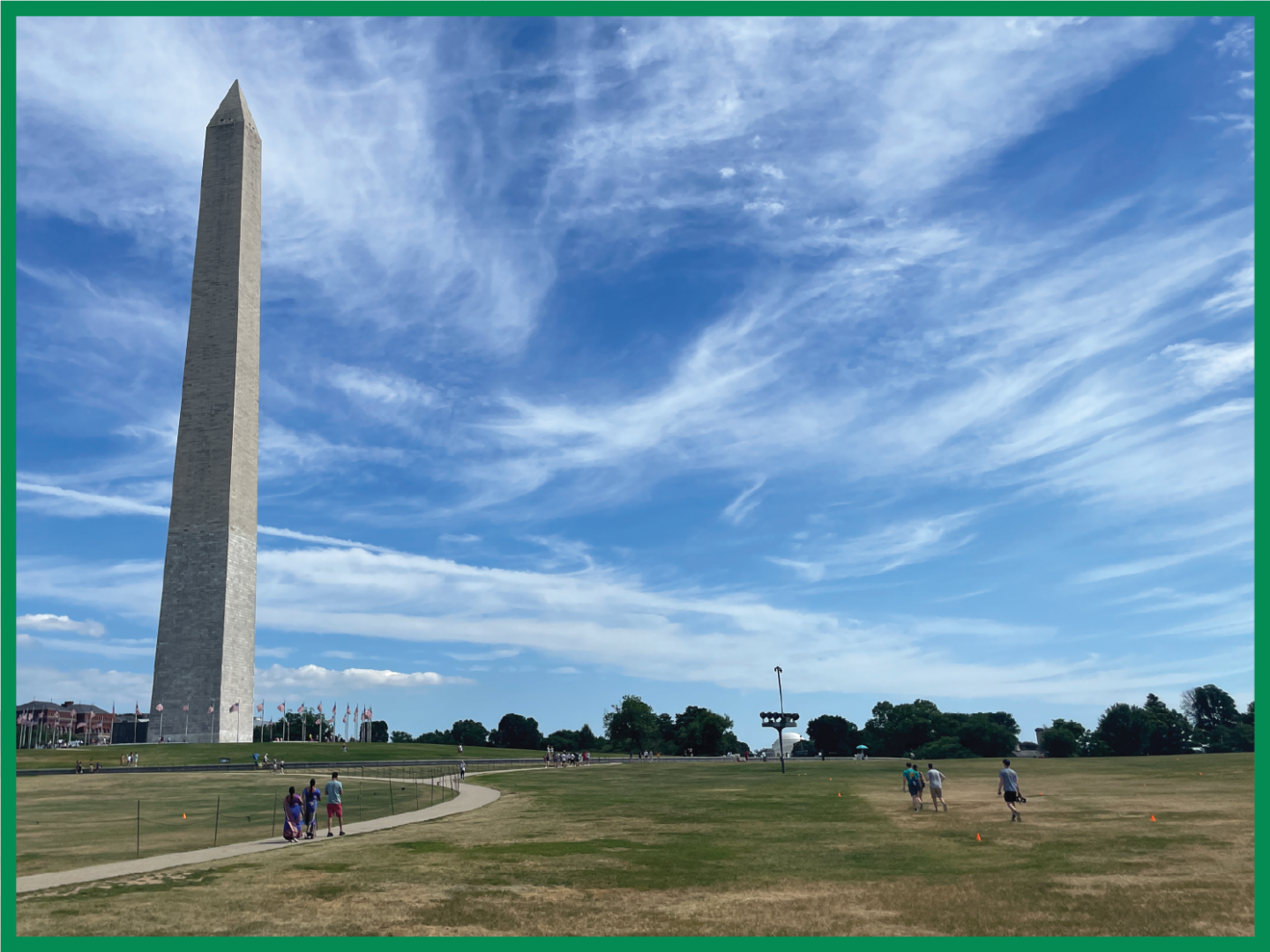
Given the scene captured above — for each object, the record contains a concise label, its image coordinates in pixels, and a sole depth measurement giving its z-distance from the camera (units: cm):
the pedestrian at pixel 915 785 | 3216
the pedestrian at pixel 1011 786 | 2753
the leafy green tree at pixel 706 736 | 16488
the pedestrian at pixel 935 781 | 3115
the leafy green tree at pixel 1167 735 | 11125
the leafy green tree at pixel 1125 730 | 11556
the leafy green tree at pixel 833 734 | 16138
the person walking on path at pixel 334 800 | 2798
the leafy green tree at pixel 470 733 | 17482
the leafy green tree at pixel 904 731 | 12606
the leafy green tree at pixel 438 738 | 17512
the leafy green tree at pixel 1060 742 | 11194
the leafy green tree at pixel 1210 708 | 14350
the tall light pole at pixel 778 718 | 6738
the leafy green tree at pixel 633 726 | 15938
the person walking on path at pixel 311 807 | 2711
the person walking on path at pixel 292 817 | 2634
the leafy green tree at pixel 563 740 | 17500
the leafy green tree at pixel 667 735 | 17150
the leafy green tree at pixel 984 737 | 11656
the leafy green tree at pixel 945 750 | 10662
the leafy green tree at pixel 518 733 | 18825
